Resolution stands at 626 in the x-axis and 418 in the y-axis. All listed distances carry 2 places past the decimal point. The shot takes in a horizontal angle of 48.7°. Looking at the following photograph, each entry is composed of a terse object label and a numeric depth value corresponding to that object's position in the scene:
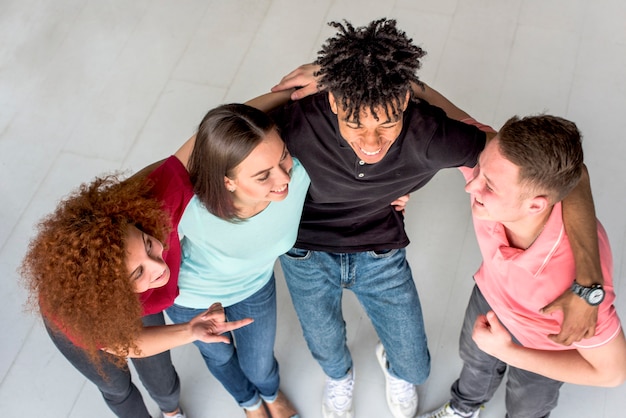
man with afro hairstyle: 1.66
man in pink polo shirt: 1.62
